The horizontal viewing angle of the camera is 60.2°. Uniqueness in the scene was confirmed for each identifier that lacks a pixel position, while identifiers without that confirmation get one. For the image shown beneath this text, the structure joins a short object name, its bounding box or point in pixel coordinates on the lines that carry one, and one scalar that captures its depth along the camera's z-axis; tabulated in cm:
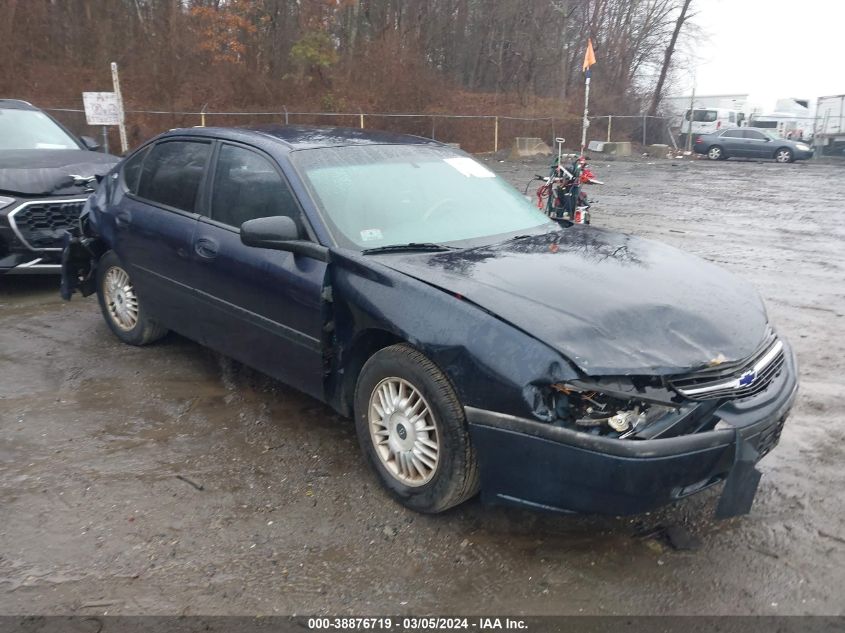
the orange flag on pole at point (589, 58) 1712
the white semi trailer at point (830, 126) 3011
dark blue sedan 279
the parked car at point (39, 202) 666
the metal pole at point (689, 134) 3469
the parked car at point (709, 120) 3559
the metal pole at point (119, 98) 1351
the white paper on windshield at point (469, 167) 461
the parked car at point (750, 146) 2942
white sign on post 1352
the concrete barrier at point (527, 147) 2961
